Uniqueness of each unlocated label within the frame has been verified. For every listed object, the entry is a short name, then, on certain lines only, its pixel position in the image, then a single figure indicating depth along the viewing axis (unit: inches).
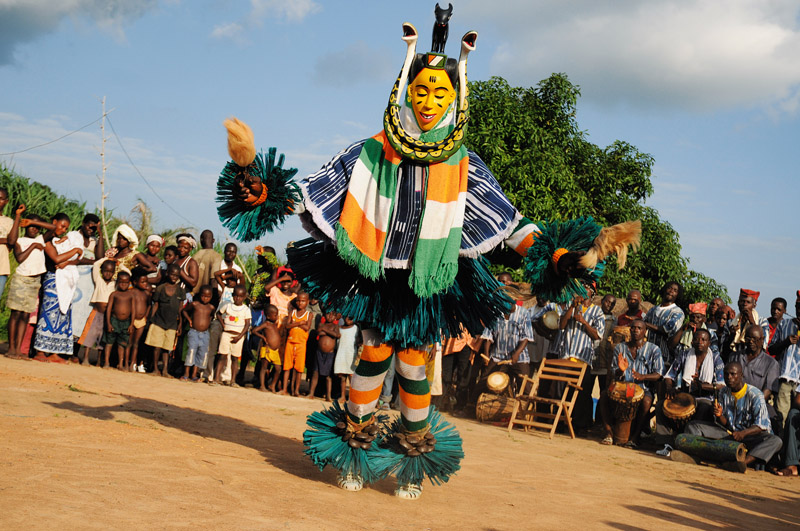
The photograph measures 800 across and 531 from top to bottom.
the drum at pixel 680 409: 348.8
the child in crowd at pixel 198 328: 419.8
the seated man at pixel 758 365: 355.3
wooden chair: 379.9
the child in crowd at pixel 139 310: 416.2
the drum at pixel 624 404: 366.0
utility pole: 641.0
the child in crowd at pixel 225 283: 435.5
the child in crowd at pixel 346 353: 416.8
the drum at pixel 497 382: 409.4
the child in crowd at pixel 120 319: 410.6
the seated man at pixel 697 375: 360.5
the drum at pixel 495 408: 402.0
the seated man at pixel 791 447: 325.4
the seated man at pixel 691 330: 380.5
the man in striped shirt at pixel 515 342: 420.8
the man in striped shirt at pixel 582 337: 400.8
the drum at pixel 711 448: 319.6
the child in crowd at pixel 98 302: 411.8
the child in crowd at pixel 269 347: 422.3
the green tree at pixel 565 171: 687.1
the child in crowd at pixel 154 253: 434.0
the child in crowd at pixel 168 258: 439.7
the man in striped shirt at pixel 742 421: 328.2
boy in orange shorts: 421.7
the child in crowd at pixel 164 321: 417.1
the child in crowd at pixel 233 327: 423.8
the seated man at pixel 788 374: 352.2
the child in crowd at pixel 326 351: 418.9
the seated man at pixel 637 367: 374.9
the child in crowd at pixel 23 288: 388.5
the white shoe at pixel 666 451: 348.5
